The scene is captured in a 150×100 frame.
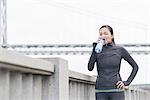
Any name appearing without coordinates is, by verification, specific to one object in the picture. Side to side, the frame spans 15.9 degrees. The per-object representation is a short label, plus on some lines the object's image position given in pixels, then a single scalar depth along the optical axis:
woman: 4.38
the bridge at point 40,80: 2.58
